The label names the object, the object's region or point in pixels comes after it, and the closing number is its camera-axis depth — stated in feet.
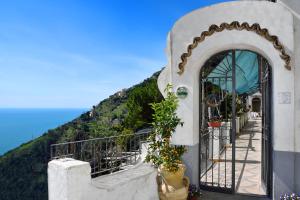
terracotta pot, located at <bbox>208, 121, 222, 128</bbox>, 23.51
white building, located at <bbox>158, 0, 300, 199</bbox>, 17.61
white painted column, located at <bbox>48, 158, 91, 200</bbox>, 13.44
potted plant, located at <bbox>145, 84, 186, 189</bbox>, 18.22
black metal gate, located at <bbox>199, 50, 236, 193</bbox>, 20.68
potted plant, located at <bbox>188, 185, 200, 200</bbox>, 19.49
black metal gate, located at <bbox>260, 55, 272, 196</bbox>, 19.39
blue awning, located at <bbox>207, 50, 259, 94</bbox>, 21.27
